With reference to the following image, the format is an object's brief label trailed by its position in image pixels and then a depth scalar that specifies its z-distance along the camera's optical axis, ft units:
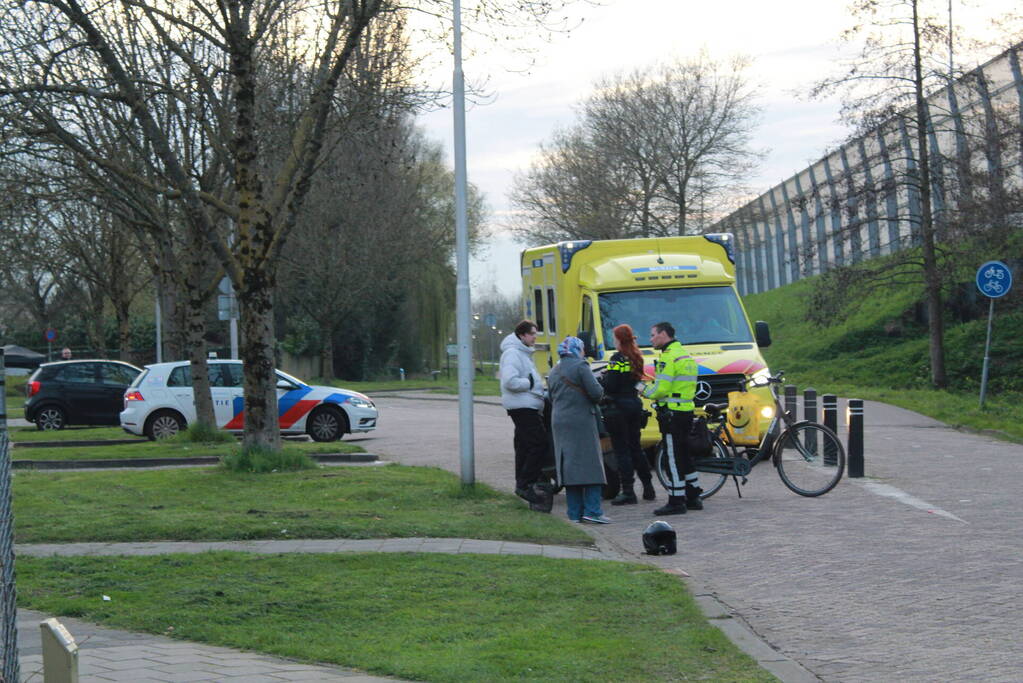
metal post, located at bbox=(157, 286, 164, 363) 143.79
